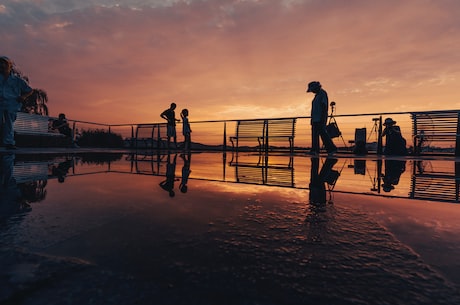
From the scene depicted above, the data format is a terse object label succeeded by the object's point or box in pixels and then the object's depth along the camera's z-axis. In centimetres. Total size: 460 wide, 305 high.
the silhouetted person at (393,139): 772
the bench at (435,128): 758
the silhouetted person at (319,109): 636
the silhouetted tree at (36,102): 1540
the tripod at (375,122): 927
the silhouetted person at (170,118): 913
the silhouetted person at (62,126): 1034
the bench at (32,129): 800
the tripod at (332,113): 911
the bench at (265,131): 1037
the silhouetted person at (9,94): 553
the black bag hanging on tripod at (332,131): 789
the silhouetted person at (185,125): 981
